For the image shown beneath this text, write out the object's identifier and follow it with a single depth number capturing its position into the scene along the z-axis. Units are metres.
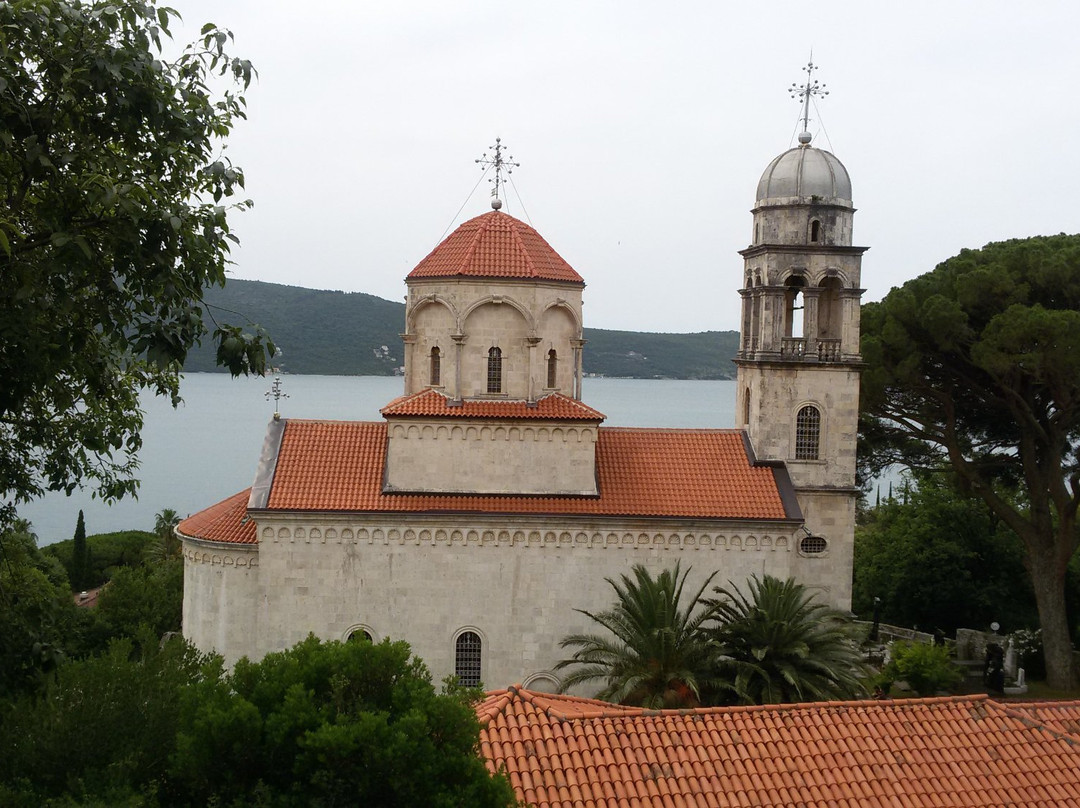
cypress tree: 40.56
